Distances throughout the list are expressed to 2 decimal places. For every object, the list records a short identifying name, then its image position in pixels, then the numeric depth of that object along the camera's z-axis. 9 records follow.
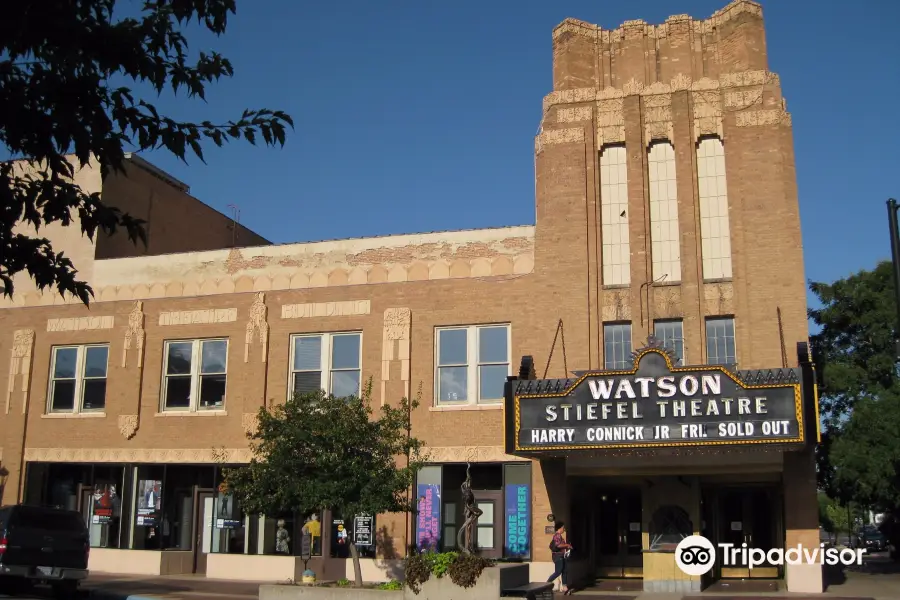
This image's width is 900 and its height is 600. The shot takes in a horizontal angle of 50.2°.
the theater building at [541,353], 23.25
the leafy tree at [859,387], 26.77
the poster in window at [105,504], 28.50
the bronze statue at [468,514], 20.44
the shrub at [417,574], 18.86
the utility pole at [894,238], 14.29
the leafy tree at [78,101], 7.73
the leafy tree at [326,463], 20.25
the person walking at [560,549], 22.00
